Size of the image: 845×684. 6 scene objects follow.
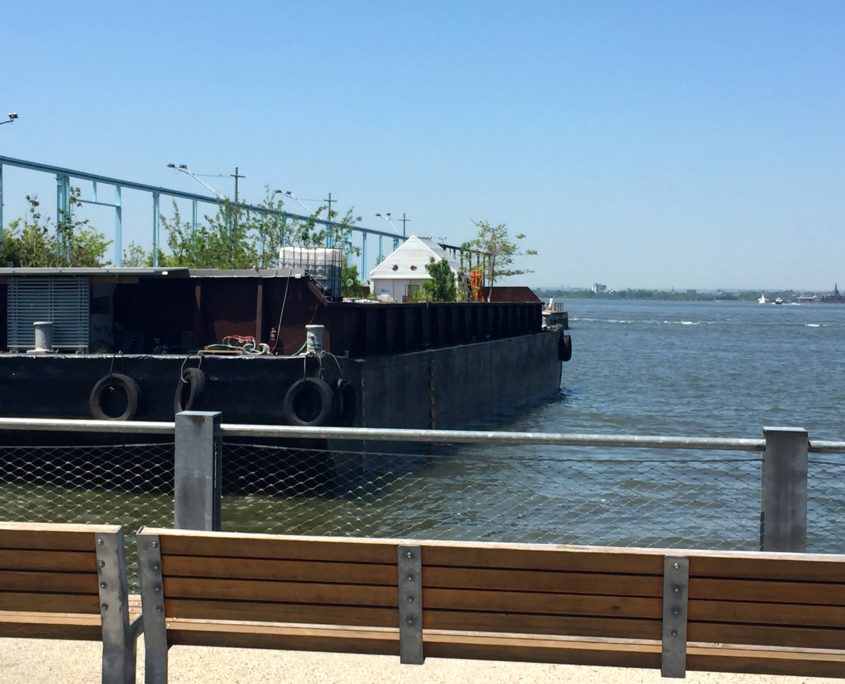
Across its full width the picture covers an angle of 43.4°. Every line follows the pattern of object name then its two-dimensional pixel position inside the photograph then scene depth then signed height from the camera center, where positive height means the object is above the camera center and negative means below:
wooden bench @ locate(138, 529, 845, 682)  4.44 -1.38
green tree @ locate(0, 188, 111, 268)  46.06 +1.50
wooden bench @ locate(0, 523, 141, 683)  4.76 -1.41
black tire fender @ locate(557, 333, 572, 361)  45.72 -2.75
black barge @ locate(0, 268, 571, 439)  17.30 -1.26
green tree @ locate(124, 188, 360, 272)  49.38 +1.99
